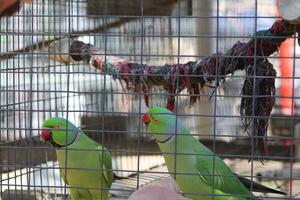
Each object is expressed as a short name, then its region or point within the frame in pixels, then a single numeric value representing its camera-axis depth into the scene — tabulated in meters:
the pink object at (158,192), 0.78
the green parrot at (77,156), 1.07
